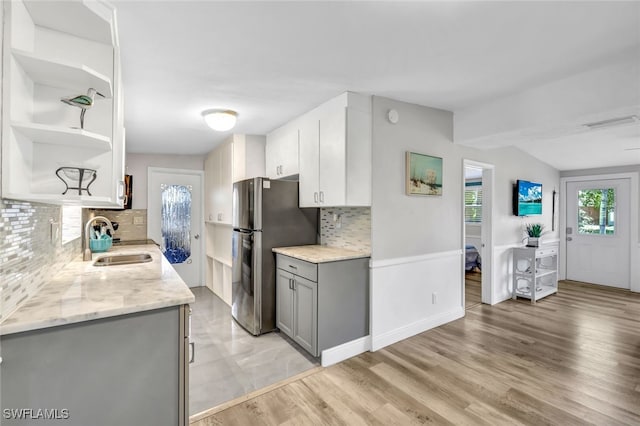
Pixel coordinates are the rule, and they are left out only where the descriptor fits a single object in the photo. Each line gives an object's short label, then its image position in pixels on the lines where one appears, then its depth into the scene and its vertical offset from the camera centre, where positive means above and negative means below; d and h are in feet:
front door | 16.22 -0.99
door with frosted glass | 15.76 -0.31
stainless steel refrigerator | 9.95 -0.80
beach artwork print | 9.59 +1.28
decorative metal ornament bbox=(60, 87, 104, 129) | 3.95 +1.46
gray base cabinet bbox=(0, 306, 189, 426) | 3.39 -2.00
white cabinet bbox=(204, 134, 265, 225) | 12.41 +1.98
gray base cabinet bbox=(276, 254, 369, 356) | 8.14 -2.54
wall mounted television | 14.08 +0.75
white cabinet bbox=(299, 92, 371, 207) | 8.50 +1.82
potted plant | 14.31 -0.98
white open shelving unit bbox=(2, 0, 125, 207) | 3.54 +1.52
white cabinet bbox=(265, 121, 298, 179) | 10.73 +2.32
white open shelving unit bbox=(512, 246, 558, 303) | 13.70 -2.86
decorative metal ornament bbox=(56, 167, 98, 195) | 4.38 +0.53
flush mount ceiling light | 9.52 +2.99
